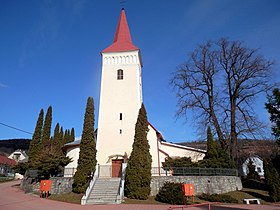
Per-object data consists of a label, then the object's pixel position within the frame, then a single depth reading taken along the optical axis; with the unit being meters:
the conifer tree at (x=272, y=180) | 17.14
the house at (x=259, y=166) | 47.95
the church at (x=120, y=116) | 23.08
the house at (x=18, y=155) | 71.75
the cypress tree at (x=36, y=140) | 29.55
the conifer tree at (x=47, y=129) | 32.11
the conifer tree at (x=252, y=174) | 26.76
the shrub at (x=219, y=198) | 16.27
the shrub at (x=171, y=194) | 14.95
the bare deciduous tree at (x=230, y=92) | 24.98
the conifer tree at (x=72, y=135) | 50.97
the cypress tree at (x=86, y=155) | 17.72
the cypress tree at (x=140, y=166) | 16.59
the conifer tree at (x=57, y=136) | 43.09
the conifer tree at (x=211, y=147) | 23.73
